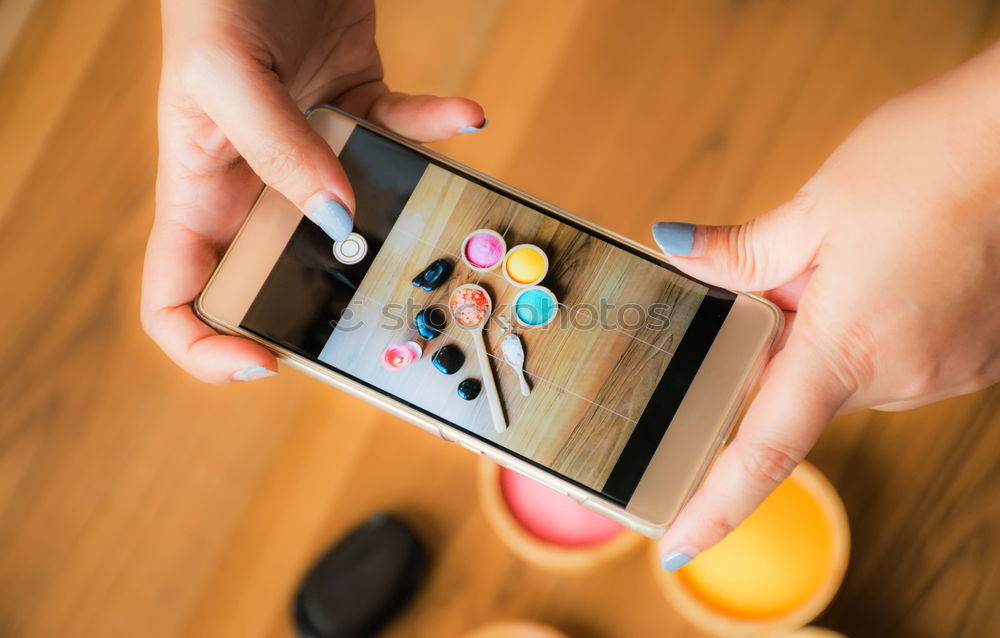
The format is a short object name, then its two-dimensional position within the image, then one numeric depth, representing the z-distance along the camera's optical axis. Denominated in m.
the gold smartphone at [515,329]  0.48
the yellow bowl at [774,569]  0.47
